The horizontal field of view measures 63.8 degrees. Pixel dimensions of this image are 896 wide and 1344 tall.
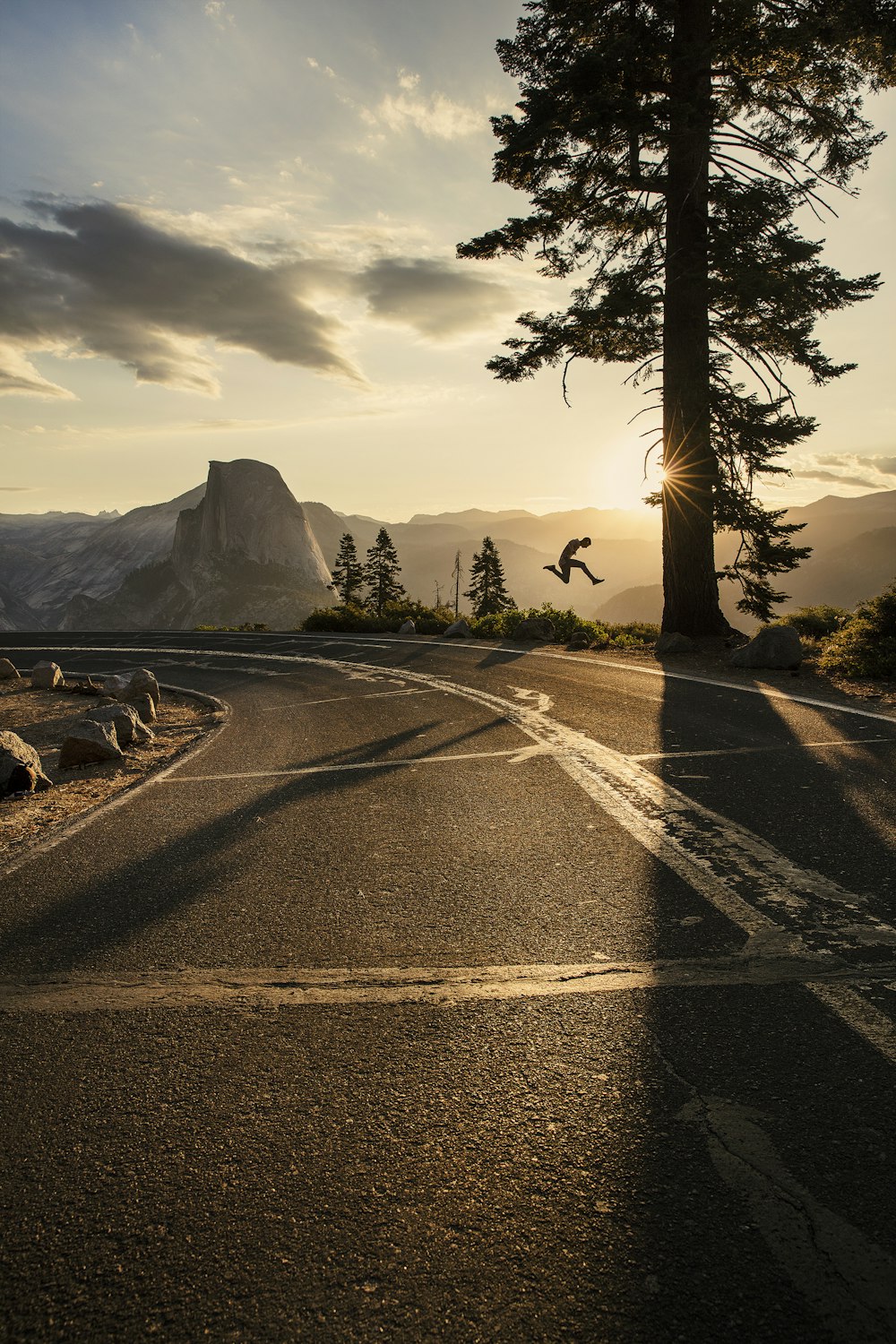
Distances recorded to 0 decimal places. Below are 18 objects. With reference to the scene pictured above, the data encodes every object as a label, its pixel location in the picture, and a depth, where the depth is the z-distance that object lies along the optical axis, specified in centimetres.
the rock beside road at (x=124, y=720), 754
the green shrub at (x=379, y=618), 2409
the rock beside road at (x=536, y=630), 1742
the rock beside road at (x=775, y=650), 1016
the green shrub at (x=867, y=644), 895
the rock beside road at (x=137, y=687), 1040
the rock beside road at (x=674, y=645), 1265
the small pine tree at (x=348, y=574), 5303
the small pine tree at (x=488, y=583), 4744
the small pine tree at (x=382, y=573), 5244
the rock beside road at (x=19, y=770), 557
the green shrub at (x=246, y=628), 2870
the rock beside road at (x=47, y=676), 1279
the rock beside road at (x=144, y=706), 935
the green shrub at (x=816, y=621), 1298
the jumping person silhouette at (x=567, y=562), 1520
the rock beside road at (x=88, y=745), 661
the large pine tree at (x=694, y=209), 1220
